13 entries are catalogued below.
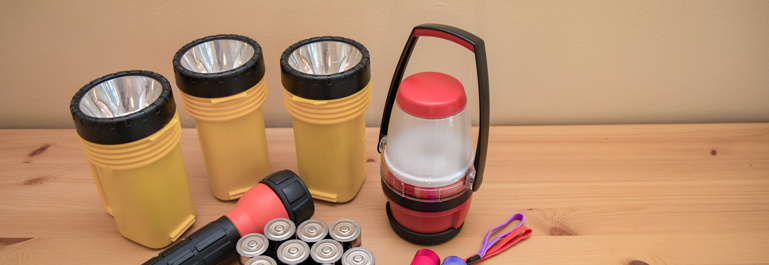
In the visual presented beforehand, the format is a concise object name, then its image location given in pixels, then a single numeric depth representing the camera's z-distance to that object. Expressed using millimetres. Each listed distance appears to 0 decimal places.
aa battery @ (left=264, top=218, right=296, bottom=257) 614
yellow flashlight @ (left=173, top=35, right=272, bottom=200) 652
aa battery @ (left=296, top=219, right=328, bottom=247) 614
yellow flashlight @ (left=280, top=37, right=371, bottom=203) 657
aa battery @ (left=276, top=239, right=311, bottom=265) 583
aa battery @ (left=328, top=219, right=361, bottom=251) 613
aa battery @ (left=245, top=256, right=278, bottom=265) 585
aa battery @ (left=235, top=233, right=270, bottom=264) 600
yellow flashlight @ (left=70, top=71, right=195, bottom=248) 581
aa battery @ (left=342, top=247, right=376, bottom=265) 587
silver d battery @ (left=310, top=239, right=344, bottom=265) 585
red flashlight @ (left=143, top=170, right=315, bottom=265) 627
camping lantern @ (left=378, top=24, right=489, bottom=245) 617
